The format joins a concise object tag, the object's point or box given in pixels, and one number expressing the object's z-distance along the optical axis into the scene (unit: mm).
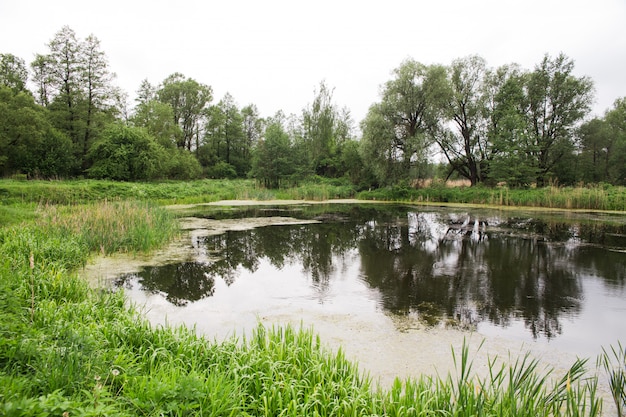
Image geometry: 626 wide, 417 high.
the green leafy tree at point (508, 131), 24953
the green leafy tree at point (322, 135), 37562
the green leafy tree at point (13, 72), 33562
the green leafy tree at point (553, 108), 26609
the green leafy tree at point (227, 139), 51250
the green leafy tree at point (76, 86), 31656
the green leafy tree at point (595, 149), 28500
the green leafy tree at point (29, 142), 24688
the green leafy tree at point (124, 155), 28500
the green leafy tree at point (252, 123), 58000
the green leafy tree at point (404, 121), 26984
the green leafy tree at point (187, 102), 47656
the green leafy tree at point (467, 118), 28438
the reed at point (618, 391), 2891
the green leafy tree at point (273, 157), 32312
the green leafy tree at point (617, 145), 27375
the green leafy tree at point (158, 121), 40281
